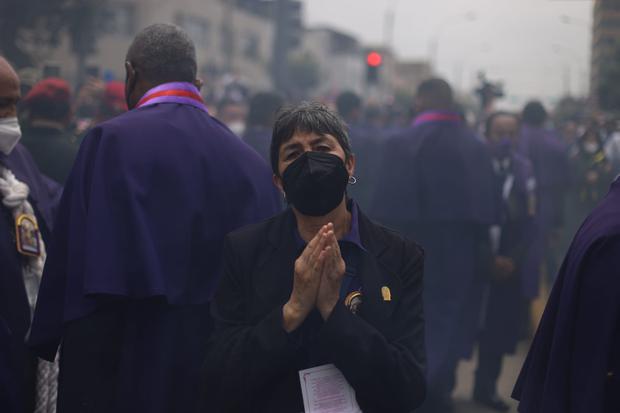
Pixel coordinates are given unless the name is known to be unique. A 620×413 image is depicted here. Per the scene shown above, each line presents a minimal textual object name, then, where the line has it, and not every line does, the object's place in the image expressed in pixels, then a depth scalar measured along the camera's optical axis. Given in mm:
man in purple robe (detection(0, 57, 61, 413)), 3330
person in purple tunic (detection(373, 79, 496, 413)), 6008
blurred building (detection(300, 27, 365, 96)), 81312
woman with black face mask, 2504
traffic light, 17578
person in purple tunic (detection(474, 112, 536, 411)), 6285
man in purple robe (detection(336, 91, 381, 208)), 9398
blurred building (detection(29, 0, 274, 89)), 43031
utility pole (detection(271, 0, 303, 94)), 13391
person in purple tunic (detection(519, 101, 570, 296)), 9523
